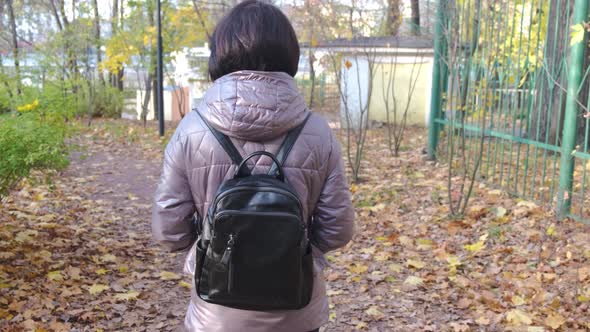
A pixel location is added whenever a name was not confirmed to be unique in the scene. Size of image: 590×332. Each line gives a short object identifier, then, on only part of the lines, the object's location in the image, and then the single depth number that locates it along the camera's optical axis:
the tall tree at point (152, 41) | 13.94
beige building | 15.33
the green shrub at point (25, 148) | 4.10
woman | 1.79
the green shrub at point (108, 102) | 16.45
